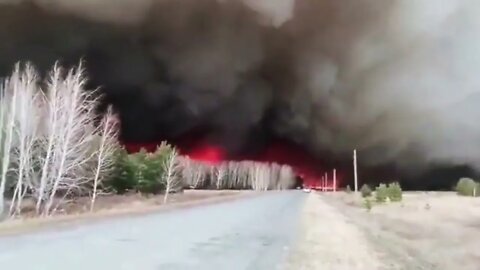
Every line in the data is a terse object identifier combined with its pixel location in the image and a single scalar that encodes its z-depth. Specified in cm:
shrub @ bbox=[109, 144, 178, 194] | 6081
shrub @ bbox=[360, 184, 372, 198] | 7498
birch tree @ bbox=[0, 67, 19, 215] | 3197
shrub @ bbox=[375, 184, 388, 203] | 5999
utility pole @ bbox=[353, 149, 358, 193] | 7812
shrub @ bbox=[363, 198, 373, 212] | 4544
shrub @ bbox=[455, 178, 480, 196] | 8419
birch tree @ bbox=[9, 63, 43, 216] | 3300
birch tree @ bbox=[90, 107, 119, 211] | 4616
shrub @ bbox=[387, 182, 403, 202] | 6124
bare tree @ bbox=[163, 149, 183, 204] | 7128
